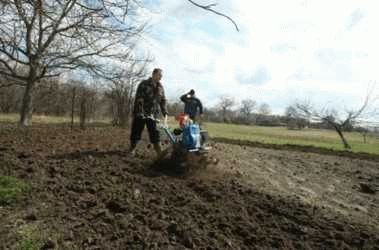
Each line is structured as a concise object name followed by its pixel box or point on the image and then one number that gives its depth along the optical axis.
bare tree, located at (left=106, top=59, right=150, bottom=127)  23.91
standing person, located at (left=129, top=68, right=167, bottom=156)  9.22
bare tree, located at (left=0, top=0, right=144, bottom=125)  16.91
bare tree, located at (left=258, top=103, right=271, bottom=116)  103.82
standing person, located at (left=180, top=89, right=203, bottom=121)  13.94
